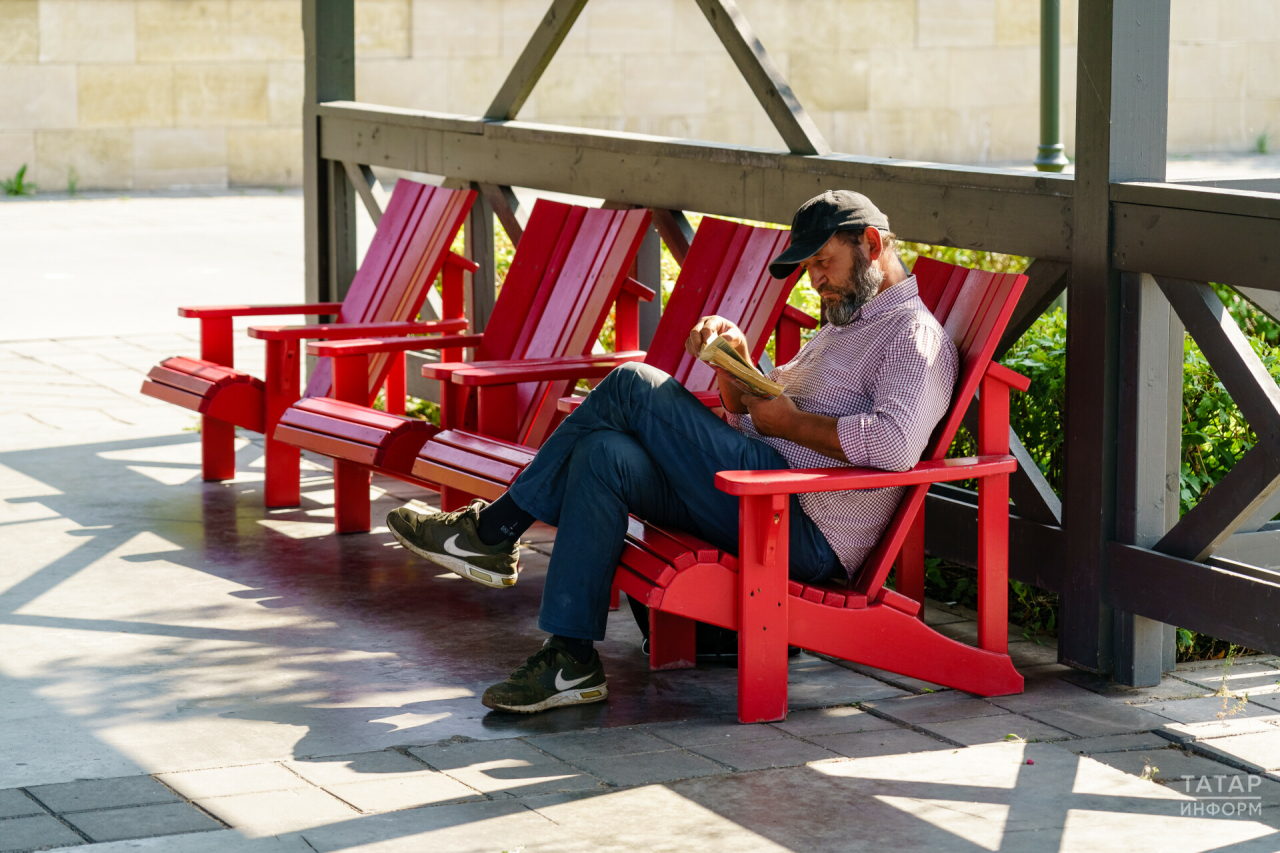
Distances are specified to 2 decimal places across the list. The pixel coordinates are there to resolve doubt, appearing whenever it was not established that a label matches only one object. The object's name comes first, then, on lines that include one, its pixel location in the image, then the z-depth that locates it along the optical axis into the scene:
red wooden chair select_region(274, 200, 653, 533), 9.41
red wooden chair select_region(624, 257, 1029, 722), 6.79
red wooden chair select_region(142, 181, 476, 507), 10.75
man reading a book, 7.02
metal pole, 12.78
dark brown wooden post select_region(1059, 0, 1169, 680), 7.29
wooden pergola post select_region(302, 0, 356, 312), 13.71
